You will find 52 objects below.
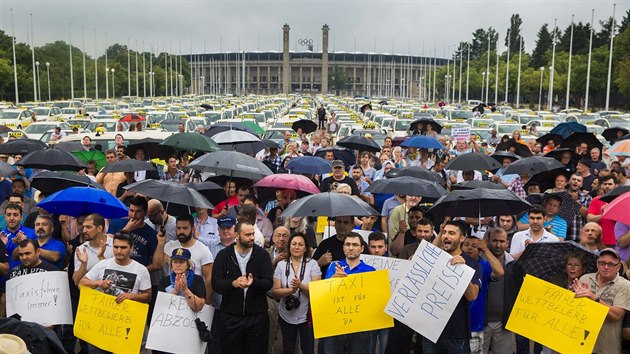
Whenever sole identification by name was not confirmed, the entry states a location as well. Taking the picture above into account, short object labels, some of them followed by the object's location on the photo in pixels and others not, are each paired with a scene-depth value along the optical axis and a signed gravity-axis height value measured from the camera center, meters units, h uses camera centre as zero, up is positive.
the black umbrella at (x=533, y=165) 12.06 -1.34
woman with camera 7.44 -1.95
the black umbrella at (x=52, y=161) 12.04 -1.36
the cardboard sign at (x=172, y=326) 6.91 -2.12
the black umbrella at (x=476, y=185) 9.61 -1.38
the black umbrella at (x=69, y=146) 15.96 -1.52
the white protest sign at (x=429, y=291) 6.70 -1.78
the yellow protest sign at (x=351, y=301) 7.02 -1.93
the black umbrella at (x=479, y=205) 8.31 -1.33
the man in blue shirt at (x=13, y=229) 8.35 -1.67
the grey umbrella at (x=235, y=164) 10.75 -1.22
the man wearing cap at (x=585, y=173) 12.49 -1.49
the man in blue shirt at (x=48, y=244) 8.08 -1.73
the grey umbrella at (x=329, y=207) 8.09 -1.33
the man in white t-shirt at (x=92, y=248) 7.48 -1.65
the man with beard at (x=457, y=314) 6.82 -2.00
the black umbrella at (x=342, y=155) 16.02 -1.62
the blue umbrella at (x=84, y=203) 8.53 -1.40
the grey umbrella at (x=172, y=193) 8.26 -1.24
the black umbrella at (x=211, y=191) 10.01 -1.47
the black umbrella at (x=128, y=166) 11.67 -1.39
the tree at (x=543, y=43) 110.75 +4.01
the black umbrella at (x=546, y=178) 11.77 -1.49
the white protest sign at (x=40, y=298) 7.21 -2.01
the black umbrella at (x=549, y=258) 6.95 -1.59
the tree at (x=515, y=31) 127.56 +6.37
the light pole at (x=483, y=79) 92.46 -0.78
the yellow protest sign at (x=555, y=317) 6.35 -1.90
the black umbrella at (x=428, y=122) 21.09 -1.32
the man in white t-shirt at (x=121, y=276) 7.04 -1.76
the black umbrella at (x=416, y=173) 11.36 -1.39
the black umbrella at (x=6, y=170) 11.38 -1.43
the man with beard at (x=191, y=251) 7.52 -1.67
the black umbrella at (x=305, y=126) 23.33 -1.56
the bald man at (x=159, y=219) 8.78 -1.58
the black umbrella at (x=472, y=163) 12.53 -1.37
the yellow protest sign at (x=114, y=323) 6.90 -2.11
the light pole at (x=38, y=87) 75.28 -1.87
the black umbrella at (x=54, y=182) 10.33 -1.43
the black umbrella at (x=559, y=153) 14.23 -1.37
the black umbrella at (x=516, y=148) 17.25 -1.57
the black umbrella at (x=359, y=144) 16.59 -1.45
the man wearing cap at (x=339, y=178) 11.88 -1.53
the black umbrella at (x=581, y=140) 16.11 -1.30
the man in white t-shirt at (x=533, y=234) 8.46 -1.65
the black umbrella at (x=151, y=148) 14.94 -1.47
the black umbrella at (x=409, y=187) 9.55 -1.34
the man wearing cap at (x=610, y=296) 6.39 -1.70
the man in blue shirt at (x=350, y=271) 7.18 -1.72
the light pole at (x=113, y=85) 94.93 -2.03
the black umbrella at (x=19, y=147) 14.67 -1.42
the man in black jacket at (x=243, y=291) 7.19 -1.90
